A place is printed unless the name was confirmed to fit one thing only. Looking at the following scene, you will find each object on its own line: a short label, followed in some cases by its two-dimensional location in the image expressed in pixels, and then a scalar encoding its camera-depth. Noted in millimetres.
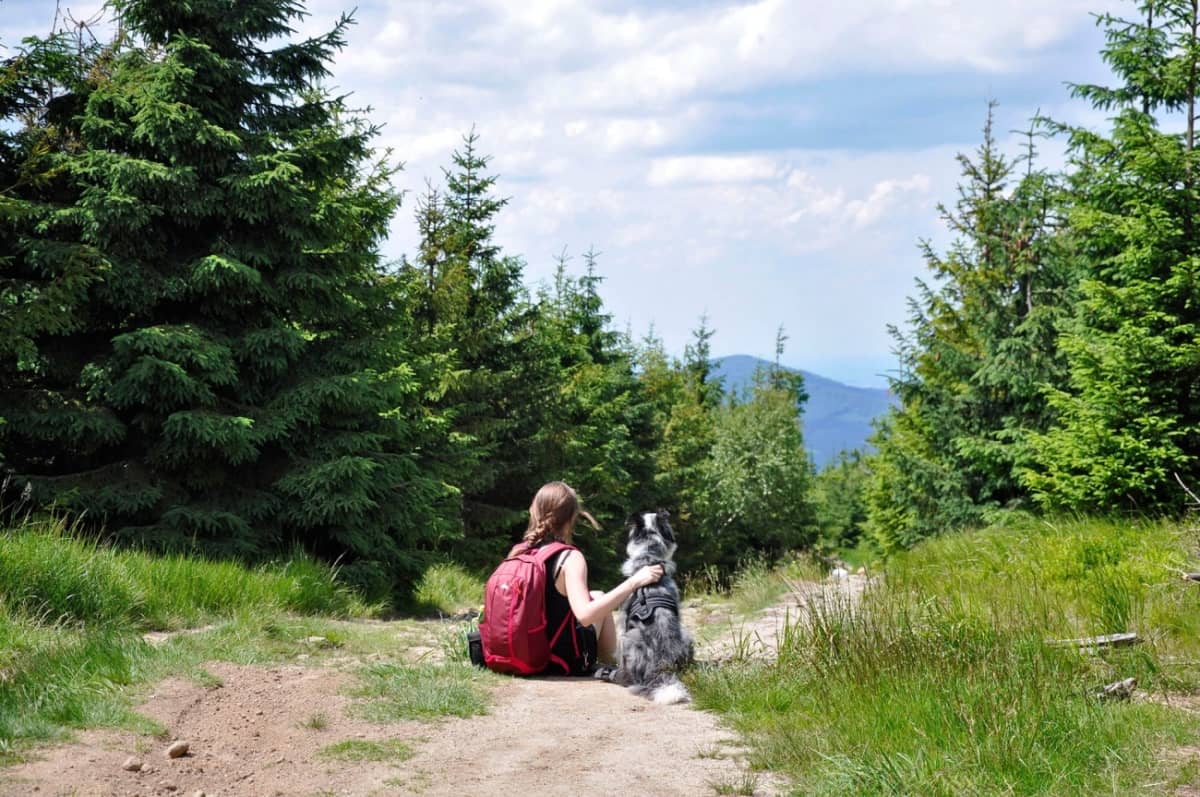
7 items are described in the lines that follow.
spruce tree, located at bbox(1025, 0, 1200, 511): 11844
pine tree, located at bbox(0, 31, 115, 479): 8937
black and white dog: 6371
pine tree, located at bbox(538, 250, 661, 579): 22422
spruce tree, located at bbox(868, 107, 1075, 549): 16984
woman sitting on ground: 6508
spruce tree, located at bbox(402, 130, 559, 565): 19641
